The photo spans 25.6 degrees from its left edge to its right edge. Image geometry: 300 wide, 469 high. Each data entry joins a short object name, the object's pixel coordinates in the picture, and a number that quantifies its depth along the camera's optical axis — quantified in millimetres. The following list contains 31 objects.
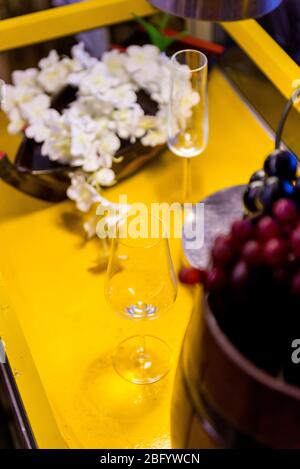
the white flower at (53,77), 1310
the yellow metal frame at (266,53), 1283
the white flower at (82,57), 1333
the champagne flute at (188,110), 1161
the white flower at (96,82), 1257
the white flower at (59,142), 1181
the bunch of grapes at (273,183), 745
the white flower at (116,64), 1337
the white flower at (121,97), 1248
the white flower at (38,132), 1216
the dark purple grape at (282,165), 827
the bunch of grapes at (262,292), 599
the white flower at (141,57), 1331
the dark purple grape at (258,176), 856
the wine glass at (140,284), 903
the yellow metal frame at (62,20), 1417
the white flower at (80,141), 1159
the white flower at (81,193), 1157
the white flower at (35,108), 1244
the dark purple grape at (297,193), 741
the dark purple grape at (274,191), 734
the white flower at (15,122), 1254
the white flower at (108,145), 1198
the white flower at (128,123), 1238
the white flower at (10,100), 1270
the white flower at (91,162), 1162
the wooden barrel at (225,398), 605
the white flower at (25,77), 1301
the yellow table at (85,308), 926
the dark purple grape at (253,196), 794
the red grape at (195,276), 674
